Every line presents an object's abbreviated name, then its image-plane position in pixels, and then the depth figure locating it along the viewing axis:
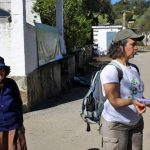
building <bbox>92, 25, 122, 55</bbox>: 24.92
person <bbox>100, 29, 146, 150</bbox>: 2.58
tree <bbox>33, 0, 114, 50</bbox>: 12.53
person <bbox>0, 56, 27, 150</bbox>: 2.99
